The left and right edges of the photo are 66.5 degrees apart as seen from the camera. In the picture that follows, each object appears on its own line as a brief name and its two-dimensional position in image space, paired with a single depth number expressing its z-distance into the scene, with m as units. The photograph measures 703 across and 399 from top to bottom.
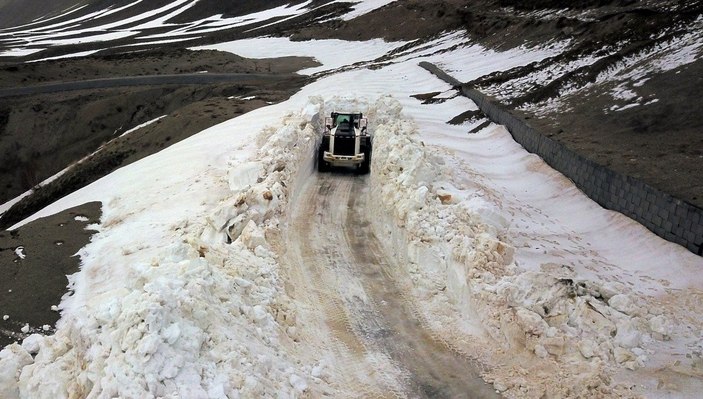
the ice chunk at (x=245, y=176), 14.68
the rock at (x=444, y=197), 11.82
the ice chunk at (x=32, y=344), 7.67
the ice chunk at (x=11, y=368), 6.80
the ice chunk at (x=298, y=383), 6.67
